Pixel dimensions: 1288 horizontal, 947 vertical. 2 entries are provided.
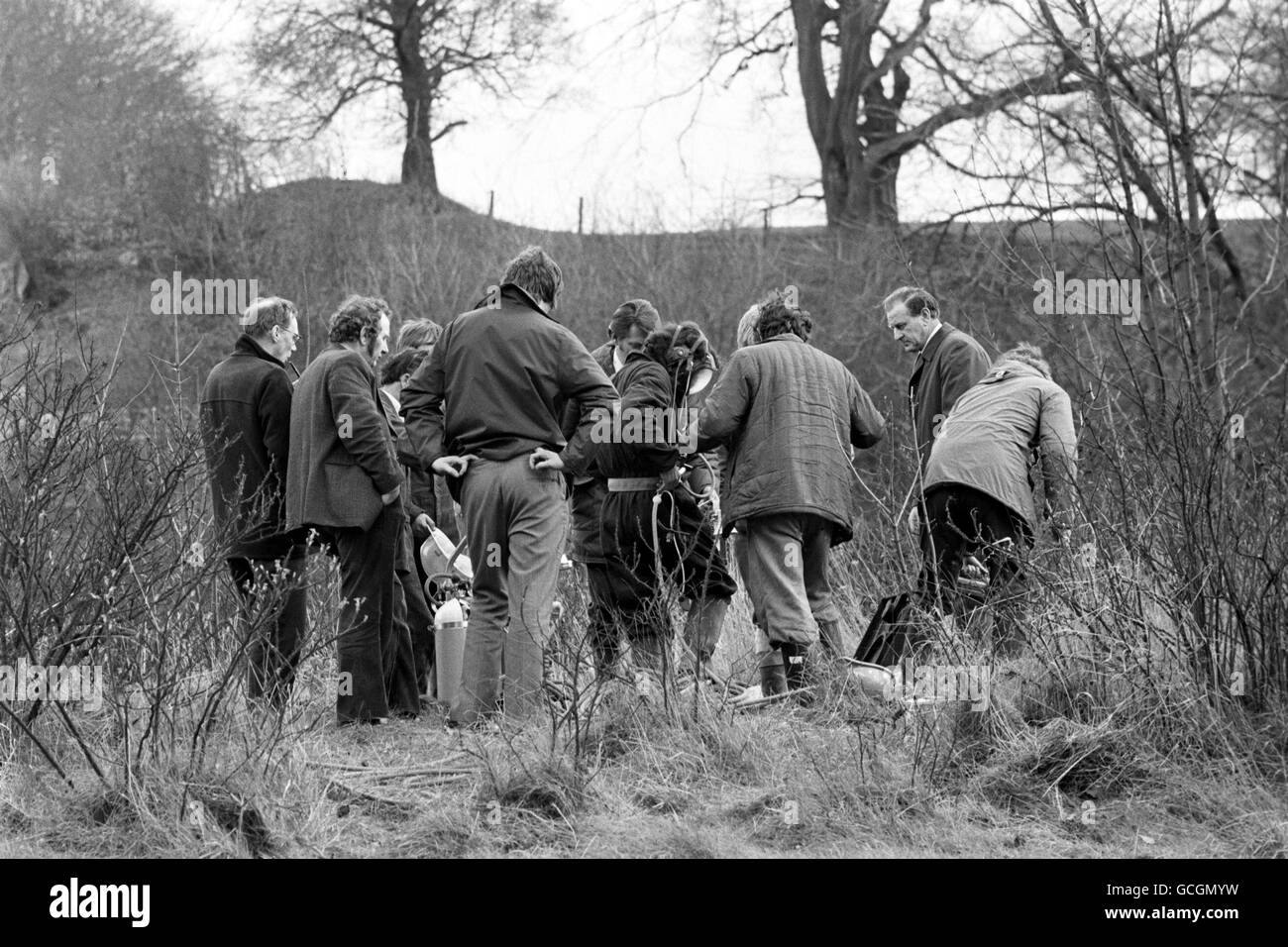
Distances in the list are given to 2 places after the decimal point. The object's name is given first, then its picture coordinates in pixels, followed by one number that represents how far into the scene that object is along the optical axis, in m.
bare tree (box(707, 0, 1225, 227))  24.42
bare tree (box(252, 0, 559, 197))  28.92
